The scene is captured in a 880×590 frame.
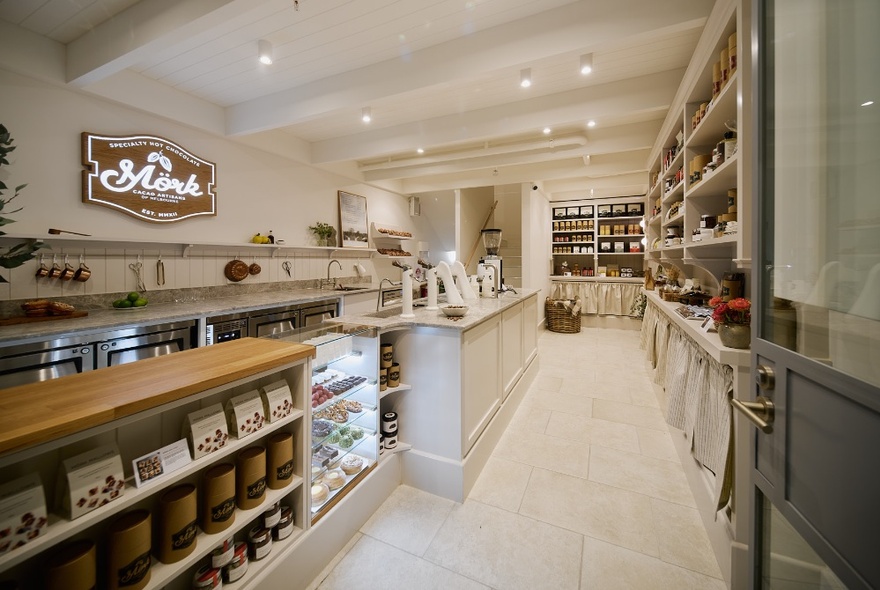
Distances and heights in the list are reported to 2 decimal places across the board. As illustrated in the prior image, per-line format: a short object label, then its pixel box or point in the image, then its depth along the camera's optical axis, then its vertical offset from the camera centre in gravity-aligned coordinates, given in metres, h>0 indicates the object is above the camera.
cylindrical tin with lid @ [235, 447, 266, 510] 1.20 -0.69
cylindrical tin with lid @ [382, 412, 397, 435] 2.06 -0.83
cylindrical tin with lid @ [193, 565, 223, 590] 1.07 -0.93
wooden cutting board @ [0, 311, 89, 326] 2.18 -0.18
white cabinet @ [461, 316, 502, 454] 2.08 -0.63
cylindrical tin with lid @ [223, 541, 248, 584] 1.14 -0.96
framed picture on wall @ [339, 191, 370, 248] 5.29 +1.13
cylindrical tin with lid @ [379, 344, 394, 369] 2.06 -0.42
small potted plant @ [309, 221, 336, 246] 4.77 +0.84
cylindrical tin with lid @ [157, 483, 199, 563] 0.98 -0.70
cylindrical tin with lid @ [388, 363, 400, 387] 2.07 -0.54
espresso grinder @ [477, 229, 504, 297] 3.48 +0.12
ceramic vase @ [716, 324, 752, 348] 1.45 -0.22
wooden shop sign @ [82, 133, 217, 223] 2.77 +1.05
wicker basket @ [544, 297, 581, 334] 6.48 -0.62
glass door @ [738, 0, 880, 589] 0.66 -0.03
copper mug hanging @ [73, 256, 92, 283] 2.65 +0.14
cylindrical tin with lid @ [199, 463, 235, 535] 1.09 -0.70
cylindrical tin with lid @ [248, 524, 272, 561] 1.24 -0.95
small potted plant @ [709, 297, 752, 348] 1.46 -0.17
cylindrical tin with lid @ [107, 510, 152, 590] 0.85 -0.69
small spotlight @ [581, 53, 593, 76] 2.41 +1.64
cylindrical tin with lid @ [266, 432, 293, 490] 1.30 -0.67
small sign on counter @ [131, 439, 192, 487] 0.91 -0.49
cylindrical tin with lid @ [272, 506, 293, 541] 1.33 -0.96
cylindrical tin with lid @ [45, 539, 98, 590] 0.76 -0.65
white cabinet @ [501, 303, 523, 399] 2.89 -0.55
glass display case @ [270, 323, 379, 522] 1.61 -0.67
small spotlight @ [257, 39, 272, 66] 2.40 +1.76
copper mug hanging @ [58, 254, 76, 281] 2.57 +0.15
